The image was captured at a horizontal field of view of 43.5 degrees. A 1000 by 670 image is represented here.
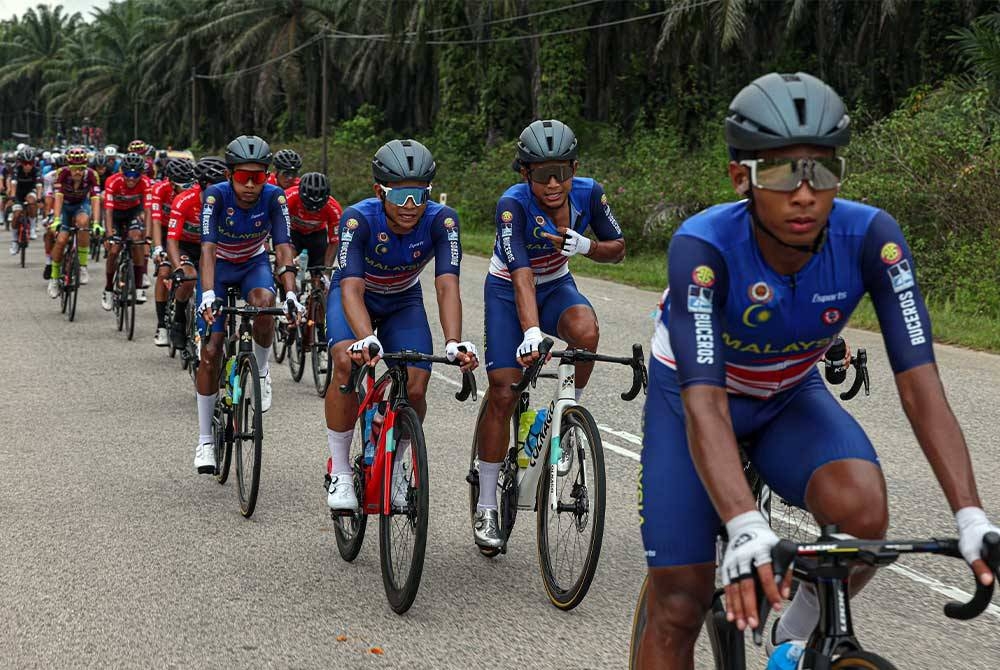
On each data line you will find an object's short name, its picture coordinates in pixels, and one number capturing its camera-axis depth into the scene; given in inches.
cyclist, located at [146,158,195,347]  483.5
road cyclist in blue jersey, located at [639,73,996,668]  120.0
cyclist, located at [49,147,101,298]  690.8
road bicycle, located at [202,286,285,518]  275.7
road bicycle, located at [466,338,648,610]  207.8
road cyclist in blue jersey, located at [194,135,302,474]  312.8
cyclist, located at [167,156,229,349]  396.8
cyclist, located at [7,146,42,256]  1002.7
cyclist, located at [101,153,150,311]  633.6
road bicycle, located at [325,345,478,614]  209.3
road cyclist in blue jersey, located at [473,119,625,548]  236.1
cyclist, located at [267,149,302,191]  515.8
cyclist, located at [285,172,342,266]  474.3
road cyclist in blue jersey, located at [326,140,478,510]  237.3
